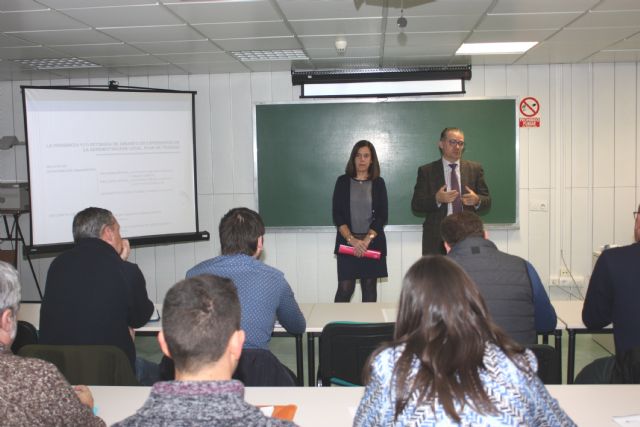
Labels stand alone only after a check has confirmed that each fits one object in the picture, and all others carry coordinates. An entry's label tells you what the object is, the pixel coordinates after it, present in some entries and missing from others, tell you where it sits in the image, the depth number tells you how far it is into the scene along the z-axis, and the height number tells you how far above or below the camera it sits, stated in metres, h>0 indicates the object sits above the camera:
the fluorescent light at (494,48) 4.89 +1.07
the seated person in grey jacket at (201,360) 1.10 -0.39
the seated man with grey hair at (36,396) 1.38 -0.52
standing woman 4.94 -0.36
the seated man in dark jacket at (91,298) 2.68 -0.54
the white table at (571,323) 3.06 -0.80
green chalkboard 5.76 +0.29
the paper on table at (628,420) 1.84 -0.80
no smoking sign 5.77 +0.61
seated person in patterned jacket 1.32 -0.45
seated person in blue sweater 2.50 -0.44
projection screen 5.09 +0.20
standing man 4.89 -0.10
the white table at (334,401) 1.93 -0.80
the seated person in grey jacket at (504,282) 2.46 -0.46
